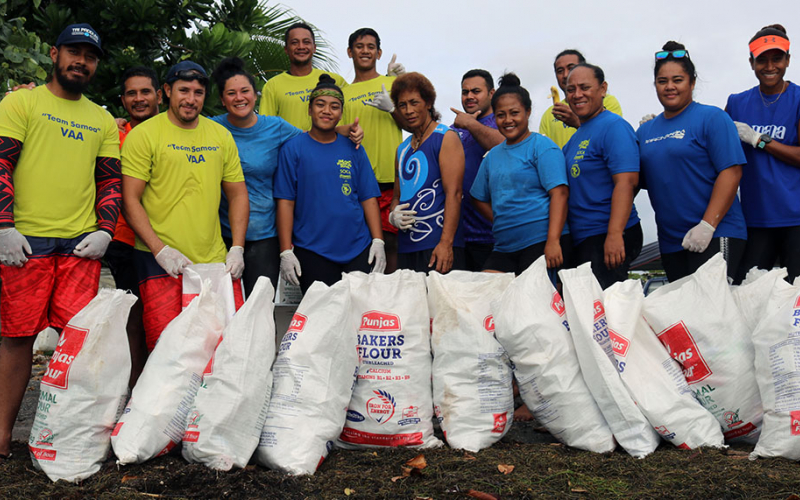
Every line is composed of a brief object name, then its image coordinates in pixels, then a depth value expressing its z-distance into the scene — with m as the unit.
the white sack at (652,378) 2.85
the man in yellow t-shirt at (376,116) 4.45
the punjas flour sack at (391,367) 3.01
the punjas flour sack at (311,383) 2.75
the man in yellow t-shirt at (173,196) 3.39
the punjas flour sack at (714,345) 2.94
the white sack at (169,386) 2.73
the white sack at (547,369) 2.91
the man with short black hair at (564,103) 4.59
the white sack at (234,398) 2.68
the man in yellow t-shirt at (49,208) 3.09
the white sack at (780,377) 2.68
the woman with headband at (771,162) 3.70
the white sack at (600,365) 2.84
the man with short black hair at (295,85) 4.65
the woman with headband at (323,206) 3.82
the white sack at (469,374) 2.98
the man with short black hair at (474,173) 4.33
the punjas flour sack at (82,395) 2.74
